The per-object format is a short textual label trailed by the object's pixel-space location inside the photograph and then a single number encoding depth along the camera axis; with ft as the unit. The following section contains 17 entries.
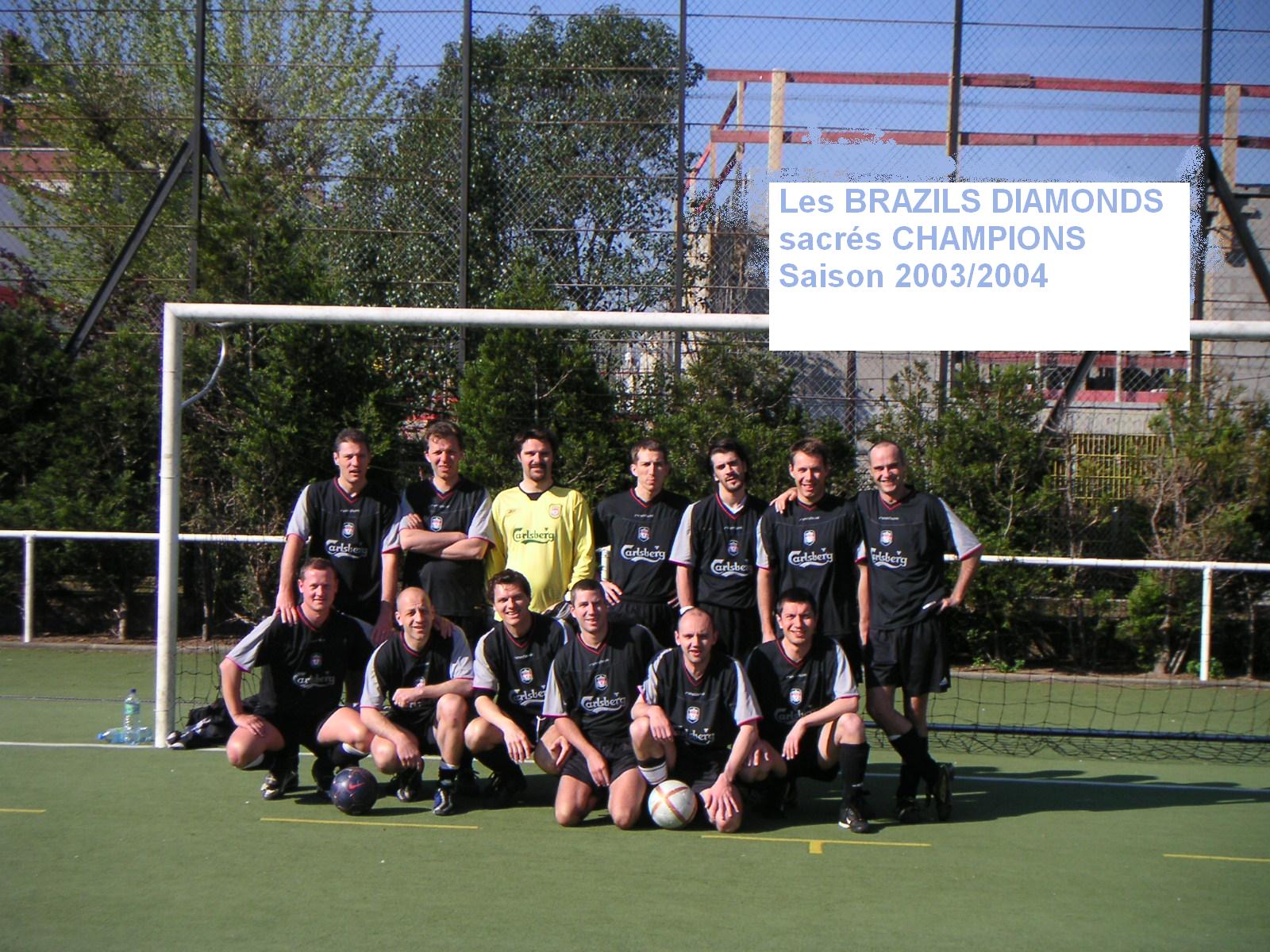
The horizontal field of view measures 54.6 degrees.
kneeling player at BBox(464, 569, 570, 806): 18.17
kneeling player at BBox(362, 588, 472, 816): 18.28
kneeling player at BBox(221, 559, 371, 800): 18.52
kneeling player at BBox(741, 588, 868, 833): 17.56
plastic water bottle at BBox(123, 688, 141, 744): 22.71
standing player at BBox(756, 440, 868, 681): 19.08
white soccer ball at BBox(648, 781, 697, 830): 17.24
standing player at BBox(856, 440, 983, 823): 18.39
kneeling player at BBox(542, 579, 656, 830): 17.74
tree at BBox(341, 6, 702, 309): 40.01
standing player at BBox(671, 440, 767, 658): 19.60
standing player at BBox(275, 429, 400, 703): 20.76
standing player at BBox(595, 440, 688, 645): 19.93
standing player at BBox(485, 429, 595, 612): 20.11
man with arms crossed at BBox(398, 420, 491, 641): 20.20
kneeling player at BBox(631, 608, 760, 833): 17.24
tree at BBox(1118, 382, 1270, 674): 31.50
